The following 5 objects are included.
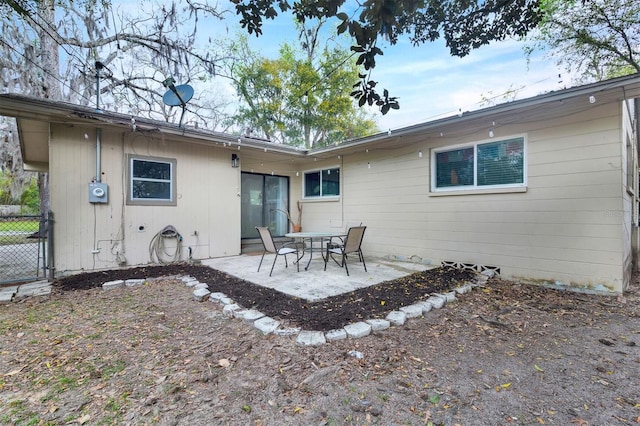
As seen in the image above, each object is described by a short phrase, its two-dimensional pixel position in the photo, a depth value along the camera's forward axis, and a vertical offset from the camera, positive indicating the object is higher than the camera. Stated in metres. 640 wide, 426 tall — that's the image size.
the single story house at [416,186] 3.74 +0.44
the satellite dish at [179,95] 5.13 +2.19
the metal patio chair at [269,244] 4.61 -0.58
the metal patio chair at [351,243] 4.65 -0.57
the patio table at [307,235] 4.97 -0.46
